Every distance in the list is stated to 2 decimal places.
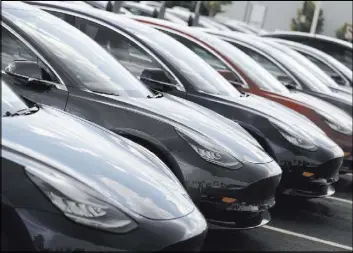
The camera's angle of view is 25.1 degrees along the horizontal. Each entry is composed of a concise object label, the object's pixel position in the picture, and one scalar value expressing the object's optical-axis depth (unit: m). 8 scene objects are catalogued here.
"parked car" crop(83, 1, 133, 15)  14.99
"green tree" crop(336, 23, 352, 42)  51.66
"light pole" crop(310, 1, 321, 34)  31.43
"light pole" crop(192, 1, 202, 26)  16.28
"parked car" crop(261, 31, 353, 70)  15.37
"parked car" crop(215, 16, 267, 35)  21.28
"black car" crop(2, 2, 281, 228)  5.61
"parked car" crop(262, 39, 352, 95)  11.47
